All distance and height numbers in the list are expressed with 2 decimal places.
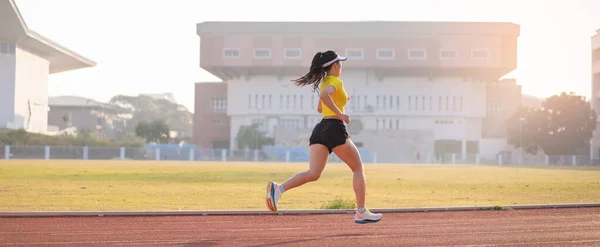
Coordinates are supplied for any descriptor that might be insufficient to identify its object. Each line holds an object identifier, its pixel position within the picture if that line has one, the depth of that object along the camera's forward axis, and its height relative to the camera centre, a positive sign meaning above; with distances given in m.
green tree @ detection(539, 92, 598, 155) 89.88 +1.92
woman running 8.61 +0.03
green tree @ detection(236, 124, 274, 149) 101.31 +0.14
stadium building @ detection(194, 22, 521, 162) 102.88 +8.31
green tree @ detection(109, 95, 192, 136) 162.00 +5.43
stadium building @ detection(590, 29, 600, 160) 85.81 +6.93
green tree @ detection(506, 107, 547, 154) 94.12 +1.59
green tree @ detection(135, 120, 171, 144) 107.69 +0.91
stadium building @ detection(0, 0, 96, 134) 85.81 +7.61
